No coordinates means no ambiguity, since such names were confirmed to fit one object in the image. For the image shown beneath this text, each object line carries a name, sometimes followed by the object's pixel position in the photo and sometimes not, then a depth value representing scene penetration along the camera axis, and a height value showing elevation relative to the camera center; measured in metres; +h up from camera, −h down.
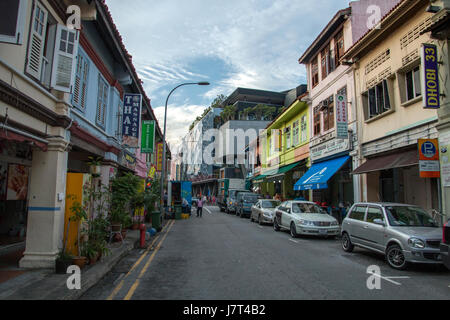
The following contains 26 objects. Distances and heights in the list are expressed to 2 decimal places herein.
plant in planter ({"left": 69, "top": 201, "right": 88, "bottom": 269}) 7.38 -0.58
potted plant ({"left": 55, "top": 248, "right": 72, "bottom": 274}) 7.09 -1.53
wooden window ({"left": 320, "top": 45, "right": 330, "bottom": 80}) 20.54 +8.65
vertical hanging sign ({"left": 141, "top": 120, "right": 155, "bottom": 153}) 19.53 +3.43
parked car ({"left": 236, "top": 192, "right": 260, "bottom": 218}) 25.09 -0.60
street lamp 18.79 +4.94
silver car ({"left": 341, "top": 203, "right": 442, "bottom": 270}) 7.50 -0.92
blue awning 17.16 +1.24
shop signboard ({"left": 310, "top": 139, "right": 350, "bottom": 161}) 17.67 +2.80
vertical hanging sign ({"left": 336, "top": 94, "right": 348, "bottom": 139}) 16.92 +4.11
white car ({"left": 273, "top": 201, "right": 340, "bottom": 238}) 13.25 -1.03
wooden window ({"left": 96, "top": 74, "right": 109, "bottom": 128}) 12.15 +3.54
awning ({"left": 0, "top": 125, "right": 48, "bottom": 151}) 5.98 +1.10
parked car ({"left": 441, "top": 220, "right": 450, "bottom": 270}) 6.34 -0.95
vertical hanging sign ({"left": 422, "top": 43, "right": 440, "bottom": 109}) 10.46 +3.89
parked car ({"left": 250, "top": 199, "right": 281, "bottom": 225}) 18.95 -0.93
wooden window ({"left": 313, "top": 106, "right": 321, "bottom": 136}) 21.69 +5.01
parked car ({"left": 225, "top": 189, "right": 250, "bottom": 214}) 28.77 -0.57
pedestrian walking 26.24 -0.93
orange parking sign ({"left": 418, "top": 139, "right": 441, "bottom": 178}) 10.85 +1.27
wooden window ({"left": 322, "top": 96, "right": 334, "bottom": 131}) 19.86 +5.11
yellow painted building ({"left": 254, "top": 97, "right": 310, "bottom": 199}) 24.38 +3.88
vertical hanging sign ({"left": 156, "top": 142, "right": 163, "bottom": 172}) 29.28 +3.60
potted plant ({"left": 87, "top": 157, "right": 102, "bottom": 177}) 10.11 +0.77
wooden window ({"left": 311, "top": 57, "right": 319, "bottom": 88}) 22.44 +8.63
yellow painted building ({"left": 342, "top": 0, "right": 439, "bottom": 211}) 12.25 +3.84
